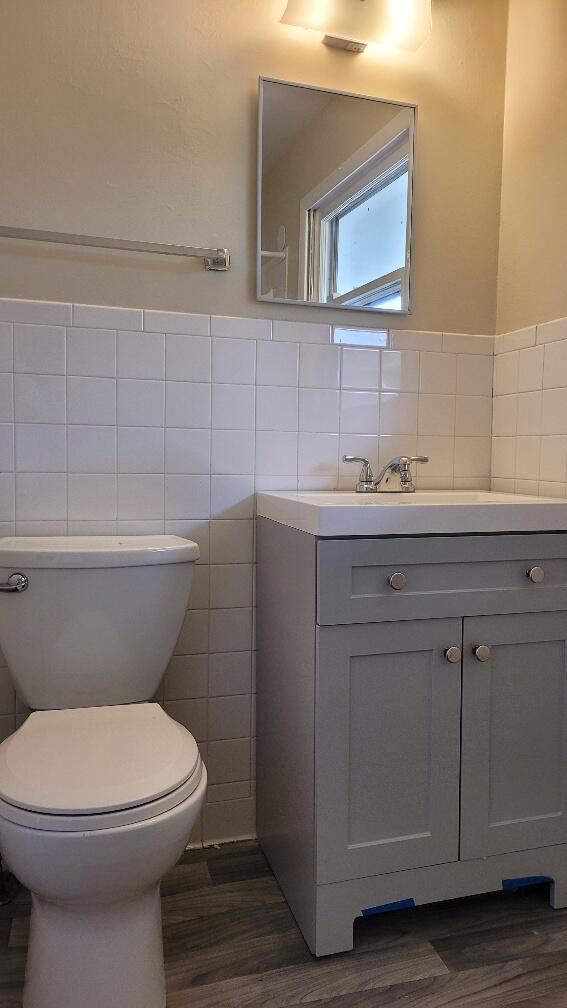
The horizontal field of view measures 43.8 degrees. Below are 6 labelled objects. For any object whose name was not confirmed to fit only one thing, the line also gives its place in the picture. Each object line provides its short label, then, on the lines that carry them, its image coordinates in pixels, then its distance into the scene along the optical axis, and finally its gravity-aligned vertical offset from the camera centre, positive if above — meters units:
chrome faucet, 1.86 -0.07
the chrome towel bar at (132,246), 1.59 +0.47
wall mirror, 1.80 +0.66
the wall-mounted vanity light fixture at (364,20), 1.74 +1.07
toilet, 1.08 -0.54
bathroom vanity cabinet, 1.38 -0.56
